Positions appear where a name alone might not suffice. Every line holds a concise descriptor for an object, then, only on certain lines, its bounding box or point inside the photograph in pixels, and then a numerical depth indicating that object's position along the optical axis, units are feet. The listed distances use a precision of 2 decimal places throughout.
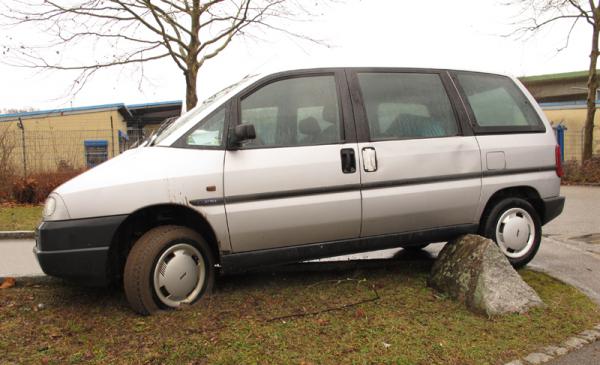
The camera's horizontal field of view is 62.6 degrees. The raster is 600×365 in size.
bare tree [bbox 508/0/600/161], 57.41
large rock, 12.17
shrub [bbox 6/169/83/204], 34.42
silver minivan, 11.84
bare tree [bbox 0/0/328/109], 36.60
